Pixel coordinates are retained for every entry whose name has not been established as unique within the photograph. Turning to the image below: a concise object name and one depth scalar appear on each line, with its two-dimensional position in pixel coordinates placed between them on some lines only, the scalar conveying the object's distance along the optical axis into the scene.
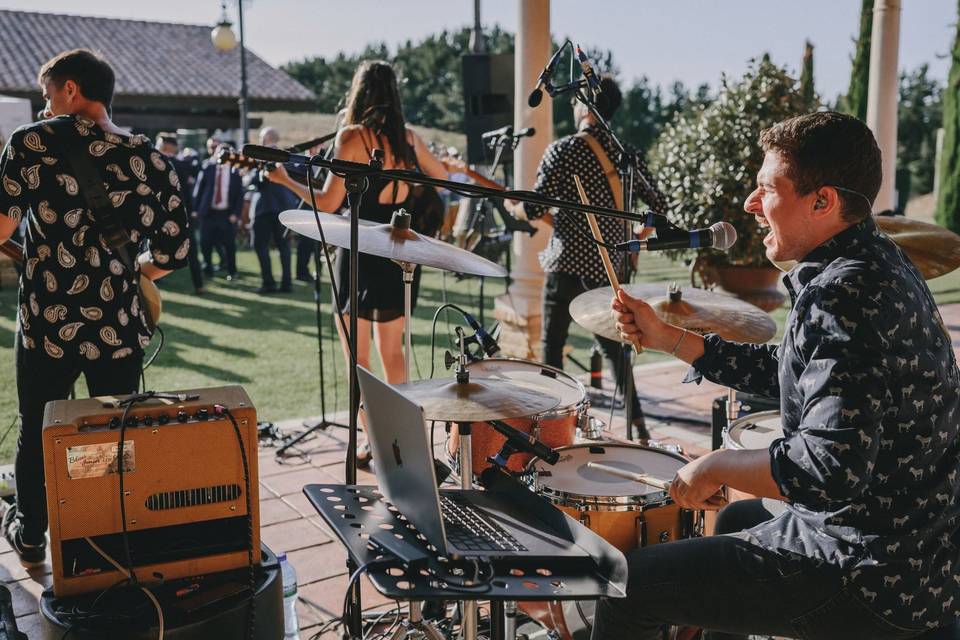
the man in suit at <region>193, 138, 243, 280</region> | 9.96
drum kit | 2.09
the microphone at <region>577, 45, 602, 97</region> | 3.26
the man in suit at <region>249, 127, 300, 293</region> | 9.52
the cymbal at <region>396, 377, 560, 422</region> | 2.00
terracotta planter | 5.50
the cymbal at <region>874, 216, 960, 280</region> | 2.96
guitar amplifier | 2.06
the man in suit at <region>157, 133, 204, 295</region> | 9.46
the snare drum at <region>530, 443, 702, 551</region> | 2.09
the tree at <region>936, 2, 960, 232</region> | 15.19
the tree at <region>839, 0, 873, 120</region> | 14.83
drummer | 1.50
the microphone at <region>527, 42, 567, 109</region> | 3.29
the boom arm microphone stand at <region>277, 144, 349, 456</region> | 4.15
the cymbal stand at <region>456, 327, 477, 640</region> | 2.11
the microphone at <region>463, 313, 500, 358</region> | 2.27
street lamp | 16.08
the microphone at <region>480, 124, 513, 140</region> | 4.67
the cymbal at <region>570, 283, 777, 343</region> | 2.80
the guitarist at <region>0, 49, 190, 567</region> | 2.56
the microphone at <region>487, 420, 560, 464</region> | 1.99
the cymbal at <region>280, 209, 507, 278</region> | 2.38
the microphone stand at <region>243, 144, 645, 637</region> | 1.86
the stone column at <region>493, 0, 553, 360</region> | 5.66
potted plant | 5.58
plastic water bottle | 2.53
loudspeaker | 6.57
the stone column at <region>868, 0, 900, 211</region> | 7.59
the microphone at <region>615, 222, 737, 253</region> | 1.77
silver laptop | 1.43
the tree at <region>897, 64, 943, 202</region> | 24.61
